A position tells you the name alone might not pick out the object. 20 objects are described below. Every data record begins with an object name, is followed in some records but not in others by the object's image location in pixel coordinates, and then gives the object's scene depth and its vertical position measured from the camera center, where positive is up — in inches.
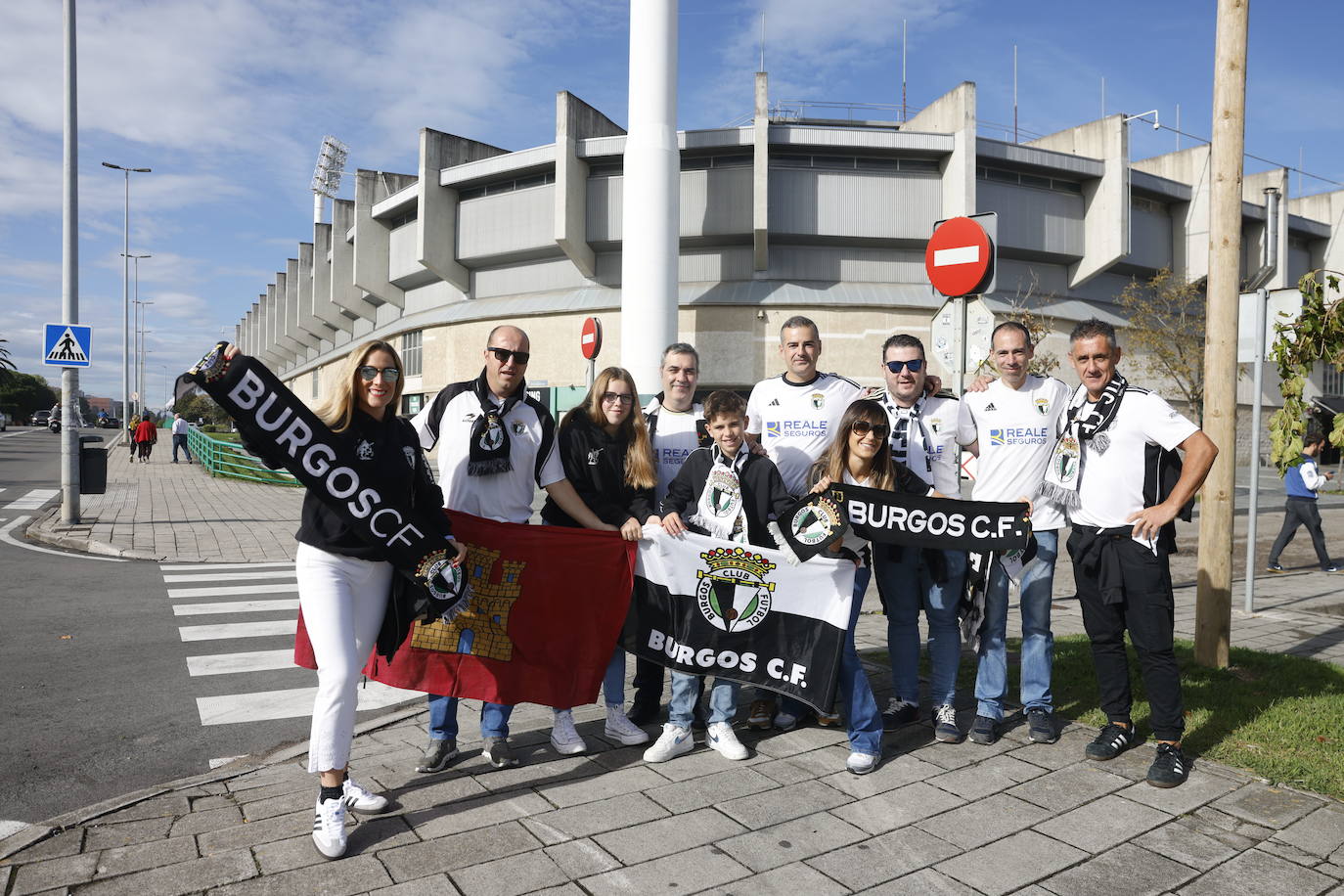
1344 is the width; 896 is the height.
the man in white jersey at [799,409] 201.5 +5.5
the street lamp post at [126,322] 2166.6 +254.4
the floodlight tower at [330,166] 3179.1 +936.4
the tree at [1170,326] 1038.4 +151.1
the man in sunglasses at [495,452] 175.8 -5.1
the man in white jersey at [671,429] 194.9 +0.1
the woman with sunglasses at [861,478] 172.6 -9.5
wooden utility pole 237.0 +29.2
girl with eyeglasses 186.2 -7.1
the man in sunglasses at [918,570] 190.5 -29.4
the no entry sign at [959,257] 267.4 +55.1
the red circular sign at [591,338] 512.4 +52.1
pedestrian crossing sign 591.5 +47.8
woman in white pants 141.3 -25.4
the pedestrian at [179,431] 1312.7 -17.3
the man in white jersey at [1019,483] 188.5 -10.5
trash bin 588.4 -34.2
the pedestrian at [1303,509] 438.0 -33.9
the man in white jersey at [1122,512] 171.3 -14.6
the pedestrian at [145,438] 1256.4 -26.0
